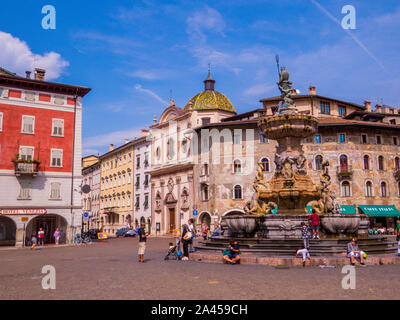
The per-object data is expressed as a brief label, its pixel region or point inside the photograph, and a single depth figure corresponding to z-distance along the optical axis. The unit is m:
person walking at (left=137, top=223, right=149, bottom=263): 14.95
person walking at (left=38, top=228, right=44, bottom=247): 30.88
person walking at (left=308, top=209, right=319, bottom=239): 14.72
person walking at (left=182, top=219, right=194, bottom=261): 15.58
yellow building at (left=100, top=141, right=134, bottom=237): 64.50
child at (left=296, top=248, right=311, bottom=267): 12.43
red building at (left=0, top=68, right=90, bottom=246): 32.72
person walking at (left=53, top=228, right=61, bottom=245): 32.74
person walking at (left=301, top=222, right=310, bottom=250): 13.15
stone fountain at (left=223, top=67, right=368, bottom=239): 15.12
